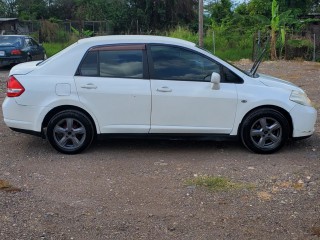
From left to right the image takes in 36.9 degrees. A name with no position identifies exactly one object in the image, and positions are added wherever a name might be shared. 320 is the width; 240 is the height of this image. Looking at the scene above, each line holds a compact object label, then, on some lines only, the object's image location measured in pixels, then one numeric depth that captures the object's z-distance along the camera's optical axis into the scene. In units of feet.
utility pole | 69.78
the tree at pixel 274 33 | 75.15
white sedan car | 21.38
